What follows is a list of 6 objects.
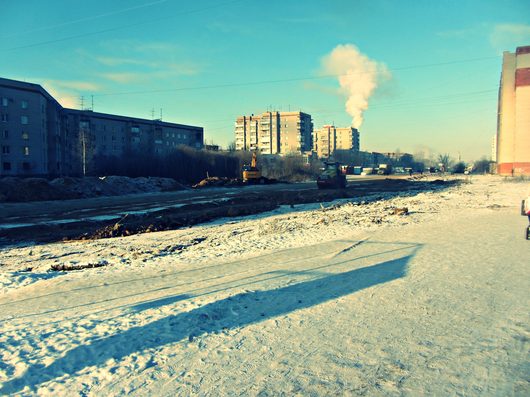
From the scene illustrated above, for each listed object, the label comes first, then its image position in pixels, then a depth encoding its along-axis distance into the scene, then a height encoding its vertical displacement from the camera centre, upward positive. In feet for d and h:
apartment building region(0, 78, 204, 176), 176.33 +22.05
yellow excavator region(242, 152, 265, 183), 167.54 +0.32
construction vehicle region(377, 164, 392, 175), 332.60 +4.36
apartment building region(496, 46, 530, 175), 201.98 +26.33
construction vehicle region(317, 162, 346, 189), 129.90 -1.04
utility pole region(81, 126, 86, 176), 172.10 +10.72
